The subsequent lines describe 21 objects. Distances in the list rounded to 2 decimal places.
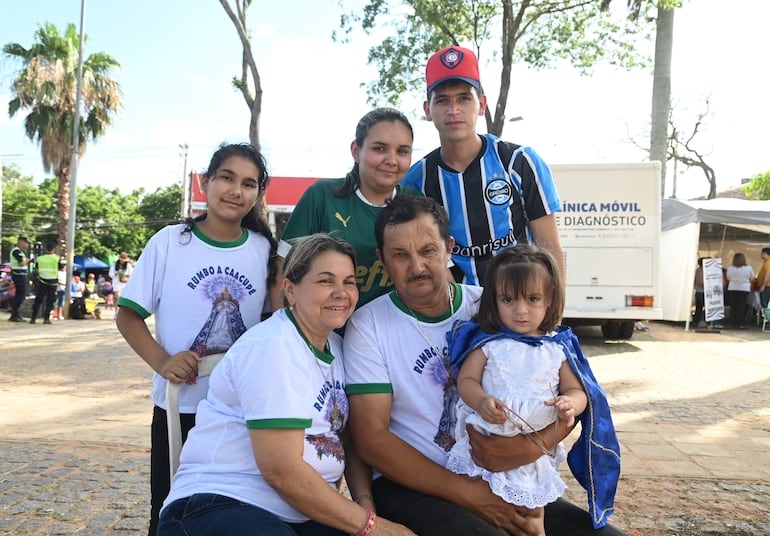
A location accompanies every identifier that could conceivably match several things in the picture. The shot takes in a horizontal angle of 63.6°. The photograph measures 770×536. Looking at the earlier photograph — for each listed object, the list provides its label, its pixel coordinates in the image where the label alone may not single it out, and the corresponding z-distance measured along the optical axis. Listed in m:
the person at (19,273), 14.77
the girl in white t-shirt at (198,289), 2.52
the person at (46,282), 14.66
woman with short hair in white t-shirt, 1.94
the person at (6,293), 18.08
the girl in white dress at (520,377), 2.11
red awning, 26.09
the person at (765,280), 15.43
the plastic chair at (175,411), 2.39
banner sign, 14.48
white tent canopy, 13.77
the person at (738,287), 15.36
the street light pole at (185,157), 44.44
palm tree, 21.30
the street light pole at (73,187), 16.80
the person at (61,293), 16.97
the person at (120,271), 17.89
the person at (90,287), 22.52
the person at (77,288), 17.94
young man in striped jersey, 2.95
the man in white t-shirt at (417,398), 2.19
